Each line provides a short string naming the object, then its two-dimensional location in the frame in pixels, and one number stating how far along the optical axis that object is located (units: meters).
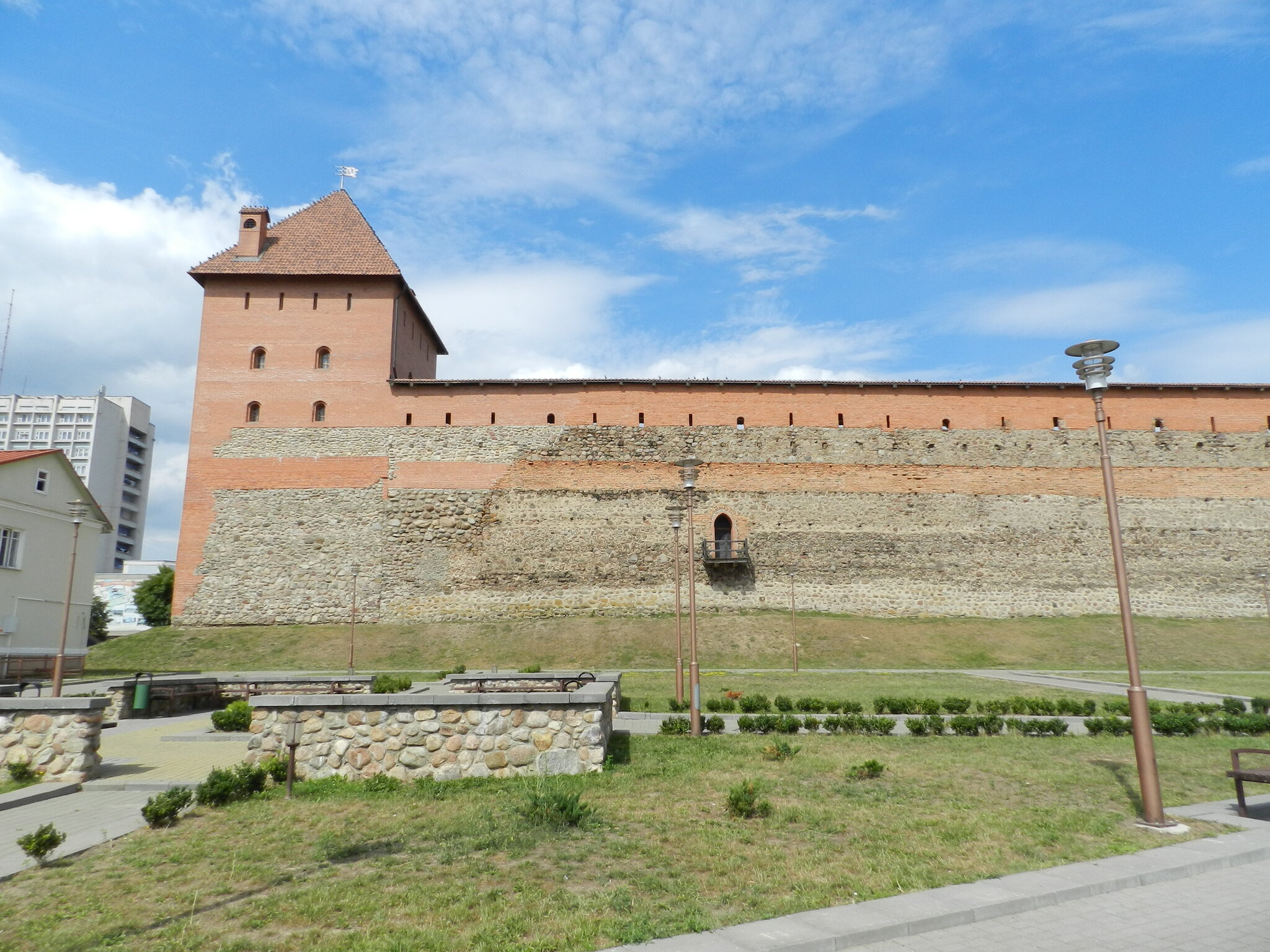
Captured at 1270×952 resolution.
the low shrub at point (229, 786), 6.79
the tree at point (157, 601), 53.94
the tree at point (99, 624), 44.38
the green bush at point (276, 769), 7.45
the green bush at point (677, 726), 10.62
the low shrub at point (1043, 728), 10.80
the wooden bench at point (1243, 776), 6.32
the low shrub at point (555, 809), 6.03
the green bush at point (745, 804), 6.30
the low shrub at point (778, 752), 8.91
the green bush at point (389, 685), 13.83
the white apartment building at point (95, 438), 85.94
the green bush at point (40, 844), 5.08
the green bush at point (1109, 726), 10.78
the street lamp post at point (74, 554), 12.49
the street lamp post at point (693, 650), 10.48
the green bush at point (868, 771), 7.84
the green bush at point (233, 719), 11.30
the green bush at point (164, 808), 6.05
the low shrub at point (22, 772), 7.80
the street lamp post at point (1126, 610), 6.27
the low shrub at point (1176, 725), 10.91
